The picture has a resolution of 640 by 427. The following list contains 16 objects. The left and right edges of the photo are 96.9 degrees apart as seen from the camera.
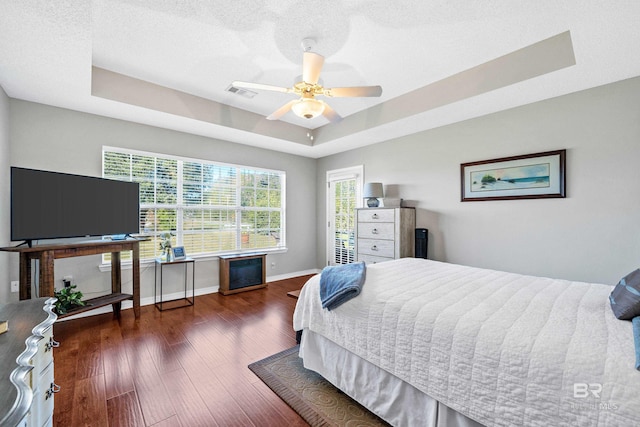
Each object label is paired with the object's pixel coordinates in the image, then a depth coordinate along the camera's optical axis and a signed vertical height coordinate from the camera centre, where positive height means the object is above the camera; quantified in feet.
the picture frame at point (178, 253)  12.78 -1.80
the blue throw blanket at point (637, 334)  3.21 -1.59
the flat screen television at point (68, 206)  8.44 +0.29
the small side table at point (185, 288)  12.23 -3.49
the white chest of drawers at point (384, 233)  12.60 -1.00
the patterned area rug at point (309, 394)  5.64 -4.09
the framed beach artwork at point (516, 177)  9.68 +1.26
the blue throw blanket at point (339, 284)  6.22 -1.66
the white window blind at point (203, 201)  12.56 +0.61
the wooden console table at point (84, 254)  8.40 -1.63
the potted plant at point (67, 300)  9.30 -2.87
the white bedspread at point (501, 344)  3.29 -1.96
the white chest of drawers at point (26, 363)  2.44 -1.59
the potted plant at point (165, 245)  12.46 -1.39
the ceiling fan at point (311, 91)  7.47 +3.37
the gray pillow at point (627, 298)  4.27 -1.41
